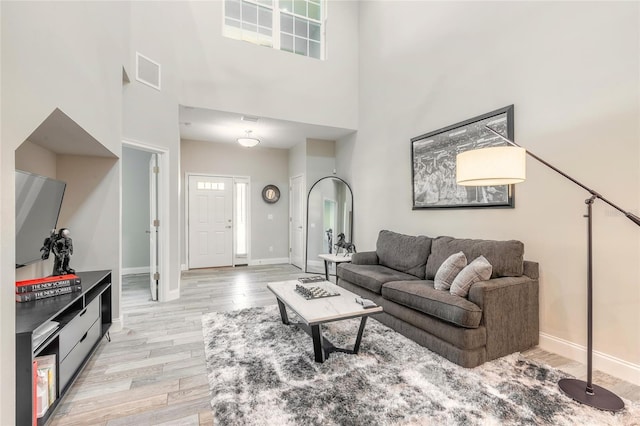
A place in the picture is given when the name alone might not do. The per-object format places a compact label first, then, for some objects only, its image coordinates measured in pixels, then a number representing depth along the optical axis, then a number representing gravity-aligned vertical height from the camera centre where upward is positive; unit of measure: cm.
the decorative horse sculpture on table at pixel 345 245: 501 -57
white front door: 621 -18
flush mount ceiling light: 518 +124
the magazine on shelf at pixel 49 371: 164 -88
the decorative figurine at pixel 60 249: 234 -29
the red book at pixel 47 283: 192 -48
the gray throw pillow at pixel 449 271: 267 -53
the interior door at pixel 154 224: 410 -16
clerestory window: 488 +326
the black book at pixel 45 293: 190 -54
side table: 470 -75
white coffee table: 221 -76
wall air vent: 354 +174
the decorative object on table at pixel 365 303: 239 -75
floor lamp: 186 +25
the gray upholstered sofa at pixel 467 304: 226 -78
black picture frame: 297 +61
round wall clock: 678 +42
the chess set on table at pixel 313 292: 263 -73
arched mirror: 587 -10
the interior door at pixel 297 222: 629 -21
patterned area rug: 171 -118
